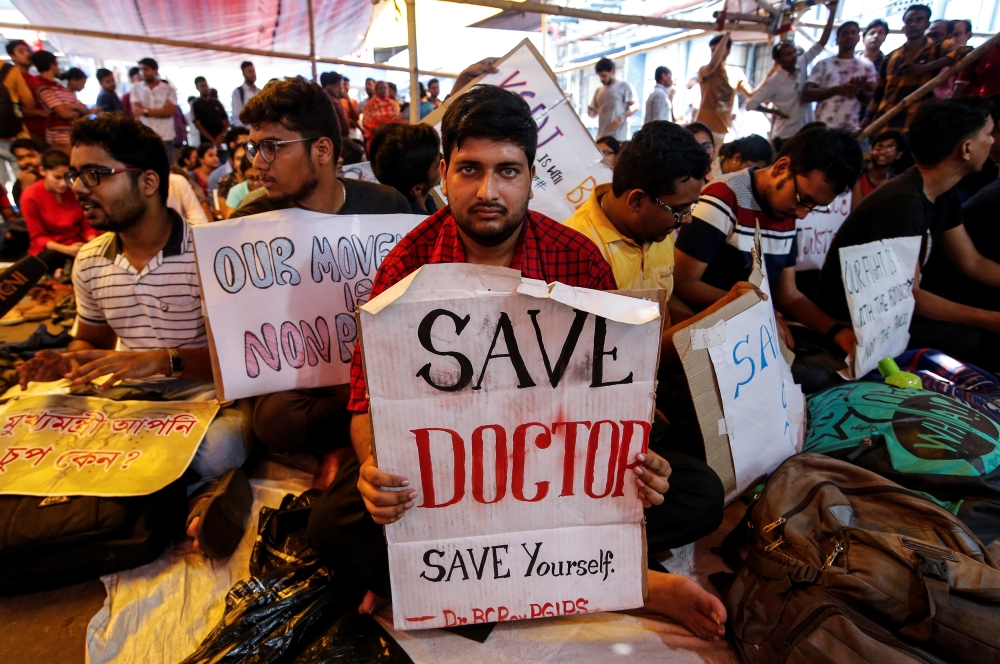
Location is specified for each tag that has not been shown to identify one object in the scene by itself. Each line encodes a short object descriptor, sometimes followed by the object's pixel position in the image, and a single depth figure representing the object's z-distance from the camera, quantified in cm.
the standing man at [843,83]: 528
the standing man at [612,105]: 745
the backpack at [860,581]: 125
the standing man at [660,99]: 709
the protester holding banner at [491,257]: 144
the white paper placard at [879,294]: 236
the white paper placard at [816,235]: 360
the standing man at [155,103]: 725
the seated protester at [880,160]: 414
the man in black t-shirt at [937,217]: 271
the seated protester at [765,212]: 230
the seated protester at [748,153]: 424
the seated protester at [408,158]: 284
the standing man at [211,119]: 699
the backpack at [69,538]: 162
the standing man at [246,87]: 742
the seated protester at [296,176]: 205
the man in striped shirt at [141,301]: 191
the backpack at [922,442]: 173
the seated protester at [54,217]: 457
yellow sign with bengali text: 173
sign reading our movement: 189
